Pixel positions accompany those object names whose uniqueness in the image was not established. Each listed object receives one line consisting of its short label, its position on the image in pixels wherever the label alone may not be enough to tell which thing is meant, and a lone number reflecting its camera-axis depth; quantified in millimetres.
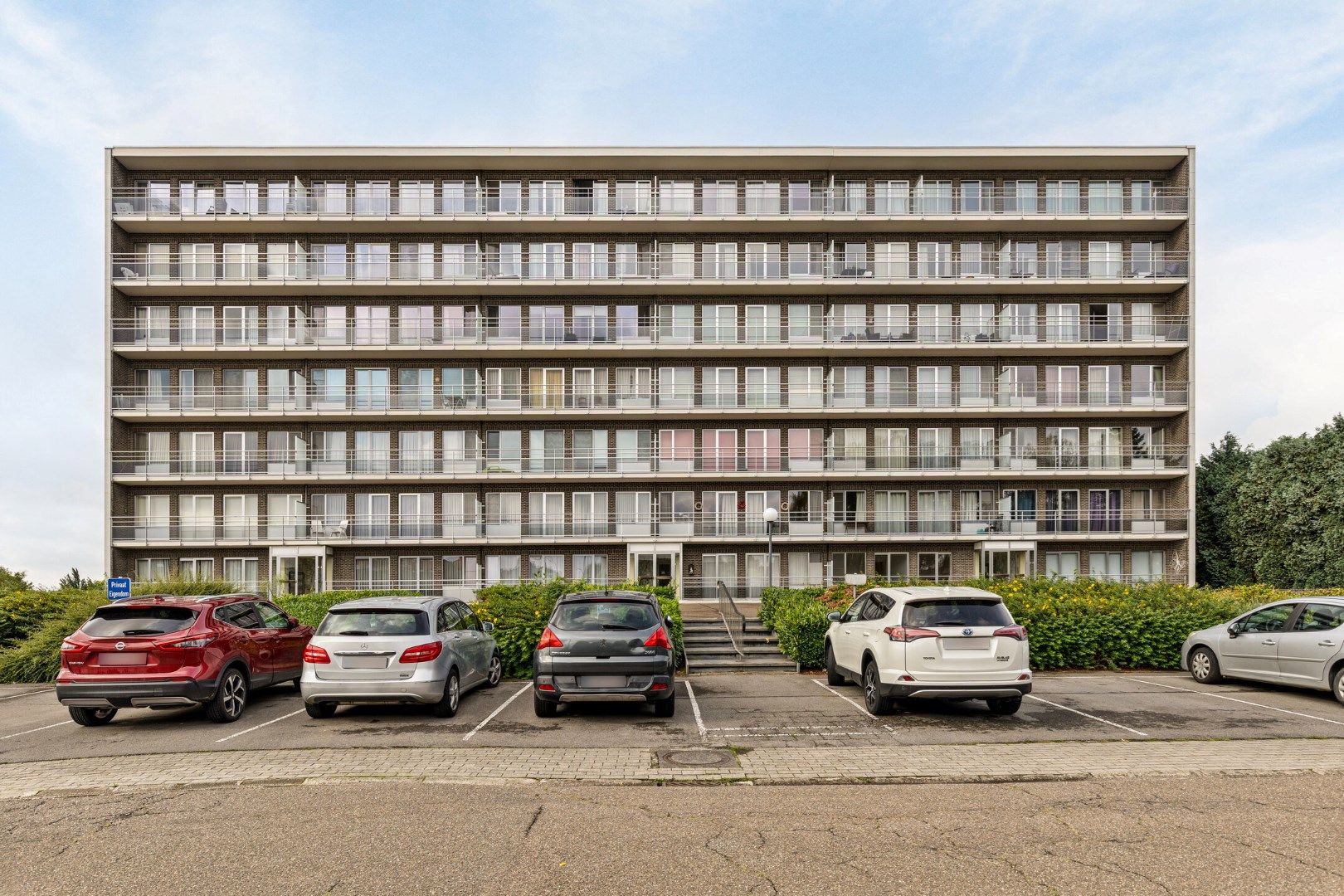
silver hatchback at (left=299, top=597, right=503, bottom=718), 10508
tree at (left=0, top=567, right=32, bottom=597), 20739
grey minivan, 10445
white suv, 10297
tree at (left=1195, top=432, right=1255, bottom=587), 35812
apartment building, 33188
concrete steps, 16000
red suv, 10391
